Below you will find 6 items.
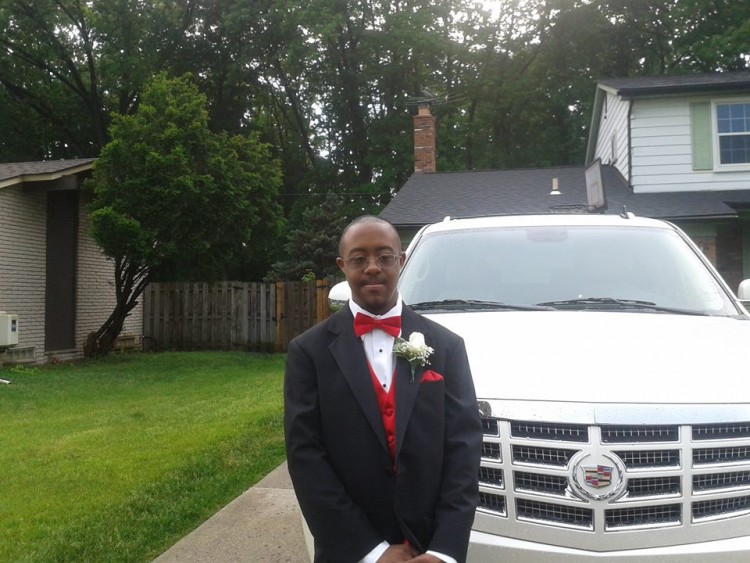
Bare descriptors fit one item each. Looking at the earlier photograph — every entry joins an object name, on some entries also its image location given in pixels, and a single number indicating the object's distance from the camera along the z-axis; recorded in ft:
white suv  8.13
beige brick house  49.83
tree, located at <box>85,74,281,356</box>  47.37
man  6.95
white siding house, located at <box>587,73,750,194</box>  51.67
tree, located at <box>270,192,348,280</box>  77.97
